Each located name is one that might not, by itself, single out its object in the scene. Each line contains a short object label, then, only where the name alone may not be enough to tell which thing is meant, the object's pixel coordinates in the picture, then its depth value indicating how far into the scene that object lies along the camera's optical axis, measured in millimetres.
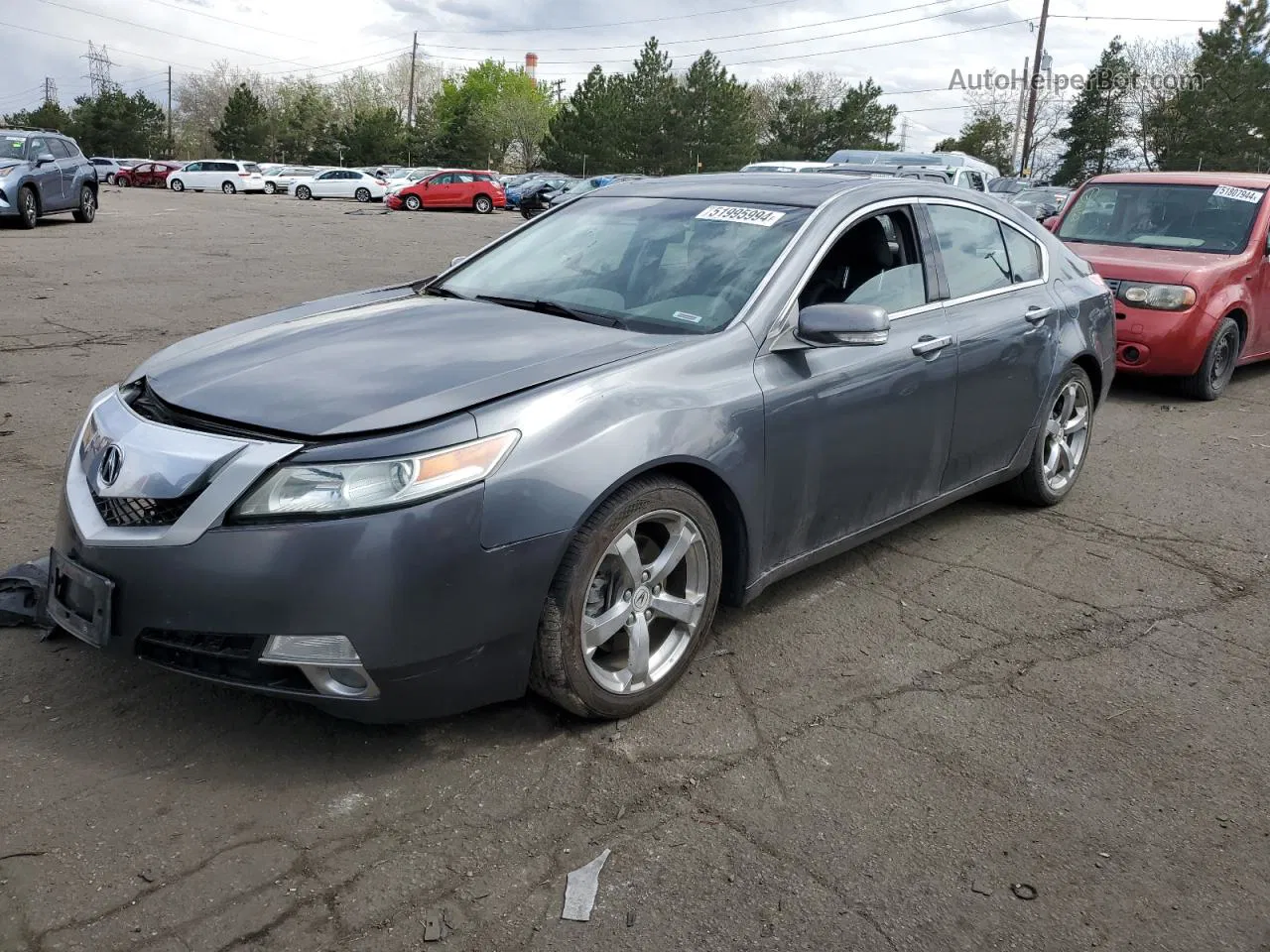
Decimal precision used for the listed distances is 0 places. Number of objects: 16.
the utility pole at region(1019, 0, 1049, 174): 46662
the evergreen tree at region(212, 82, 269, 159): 83625
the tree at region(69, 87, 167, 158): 81062
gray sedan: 2707
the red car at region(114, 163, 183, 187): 51938
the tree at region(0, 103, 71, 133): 84750
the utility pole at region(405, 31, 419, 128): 87600
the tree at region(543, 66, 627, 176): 72062
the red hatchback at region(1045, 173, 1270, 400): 8125
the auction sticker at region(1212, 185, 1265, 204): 8859
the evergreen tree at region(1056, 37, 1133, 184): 68250
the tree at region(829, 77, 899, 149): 70125
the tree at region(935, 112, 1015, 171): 81688
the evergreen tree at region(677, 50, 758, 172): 69562
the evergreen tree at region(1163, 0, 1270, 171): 62125
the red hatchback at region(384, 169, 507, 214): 40312
